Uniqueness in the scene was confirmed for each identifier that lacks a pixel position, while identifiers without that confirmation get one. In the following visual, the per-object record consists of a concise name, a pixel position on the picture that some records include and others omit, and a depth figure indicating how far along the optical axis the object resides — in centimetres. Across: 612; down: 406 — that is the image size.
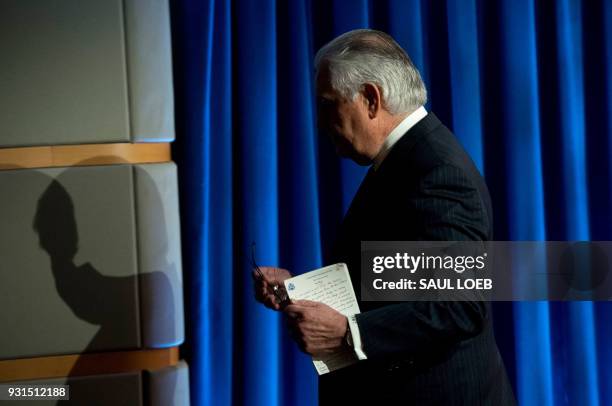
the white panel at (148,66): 382
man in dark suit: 312
